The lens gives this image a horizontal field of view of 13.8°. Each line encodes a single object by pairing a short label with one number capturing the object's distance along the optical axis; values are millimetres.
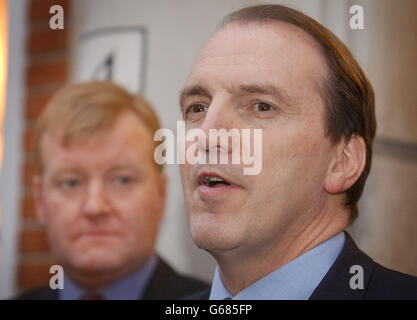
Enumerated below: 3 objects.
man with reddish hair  1961
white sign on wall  2034
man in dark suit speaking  1780
